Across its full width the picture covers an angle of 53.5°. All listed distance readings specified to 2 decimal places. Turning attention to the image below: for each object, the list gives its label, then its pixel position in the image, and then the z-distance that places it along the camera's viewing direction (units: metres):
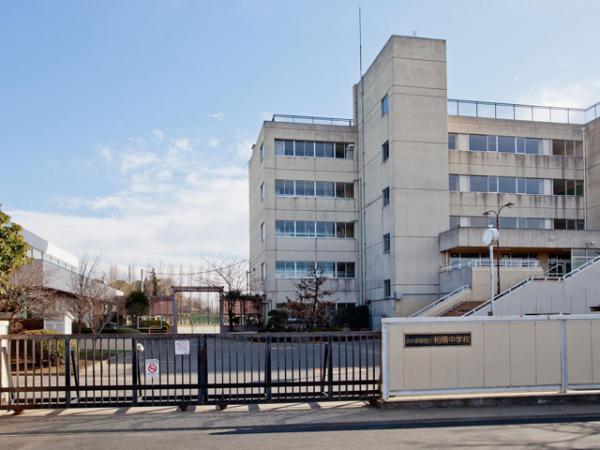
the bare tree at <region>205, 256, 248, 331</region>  45.81
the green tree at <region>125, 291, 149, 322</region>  49.69
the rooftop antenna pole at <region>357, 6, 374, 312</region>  46.47
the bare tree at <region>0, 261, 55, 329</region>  23.64
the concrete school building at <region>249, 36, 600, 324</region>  40.03
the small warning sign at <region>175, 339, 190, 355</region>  11.69
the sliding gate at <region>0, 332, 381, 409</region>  11.44
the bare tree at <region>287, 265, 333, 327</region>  40.22
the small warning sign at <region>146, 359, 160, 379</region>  11.73
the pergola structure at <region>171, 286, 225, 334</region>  41.84
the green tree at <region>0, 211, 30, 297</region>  15.58
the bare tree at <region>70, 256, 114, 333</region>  36.41
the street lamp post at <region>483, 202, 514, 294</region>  33.78
